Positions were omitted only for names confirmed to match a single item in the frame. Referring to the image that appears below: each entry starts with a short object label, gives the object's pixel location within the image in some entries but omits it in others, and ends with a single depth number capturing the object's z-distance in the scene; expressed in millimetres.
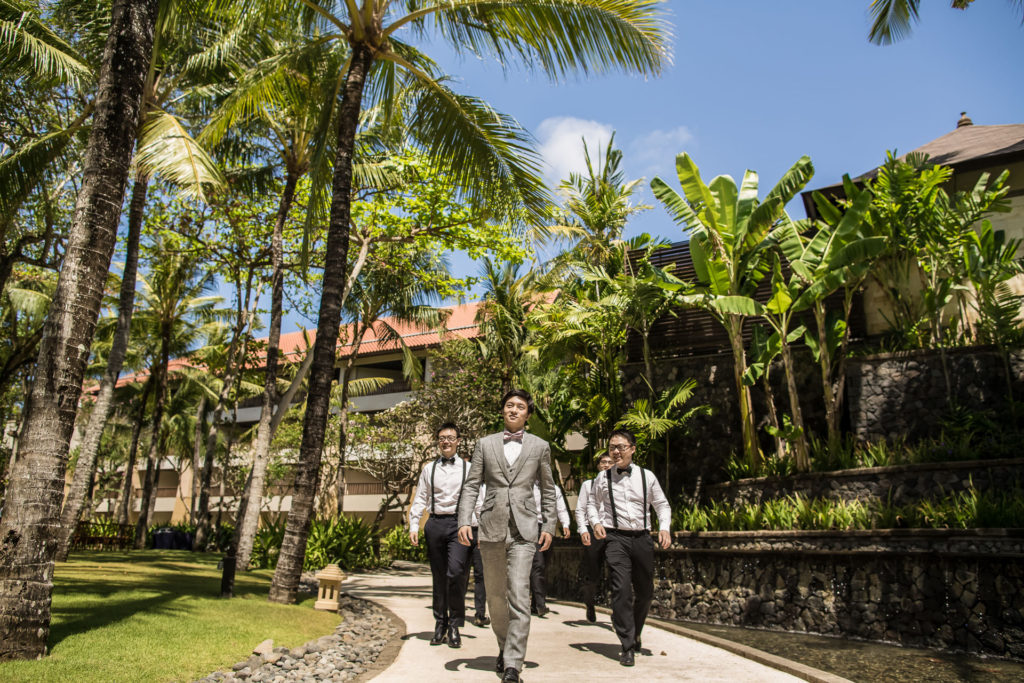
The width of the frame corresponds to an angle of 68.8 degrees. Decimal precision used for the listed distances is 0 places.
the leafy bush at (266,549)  15758
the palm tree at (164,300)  22328
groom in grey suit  4926
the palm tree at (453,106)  9359
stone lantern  9070
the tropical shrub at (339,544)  16969
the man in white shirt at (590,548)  6844
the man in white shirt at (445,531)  6781
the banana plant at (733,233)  12477
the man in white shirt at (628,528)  6168
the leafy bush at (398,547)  24562
